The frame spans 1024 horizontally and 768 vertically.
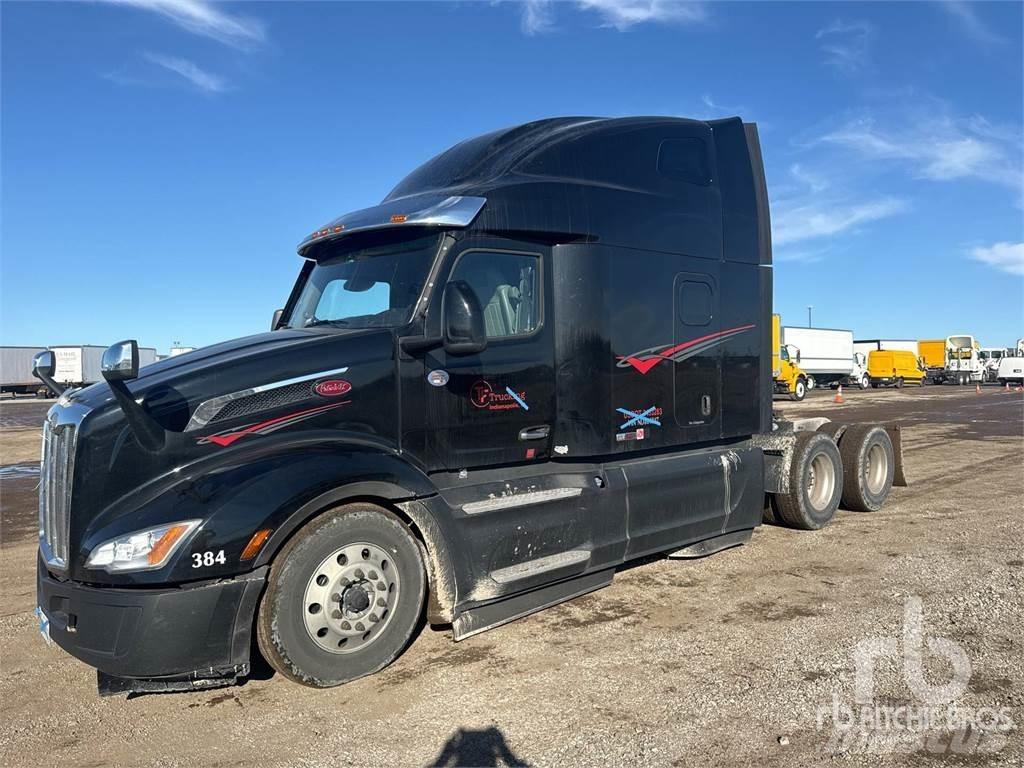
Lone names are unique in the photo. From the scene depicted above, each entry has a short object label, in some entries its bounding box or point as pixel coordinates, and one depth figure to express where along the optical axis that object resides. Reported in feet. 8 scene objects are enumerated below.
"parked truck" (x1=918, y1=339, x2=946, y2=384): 177.17
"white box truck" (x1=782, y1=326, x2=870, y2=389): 131.23
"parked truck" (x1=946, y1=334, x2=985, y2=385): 177.27
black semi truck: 12.60
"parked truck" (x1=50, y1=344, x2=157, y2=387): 174.50
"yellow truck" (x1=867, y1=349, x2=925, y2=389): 156.25
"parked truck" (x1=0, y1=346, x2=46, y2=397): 177.17
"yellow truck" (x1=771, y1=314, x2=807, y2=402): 110.97
